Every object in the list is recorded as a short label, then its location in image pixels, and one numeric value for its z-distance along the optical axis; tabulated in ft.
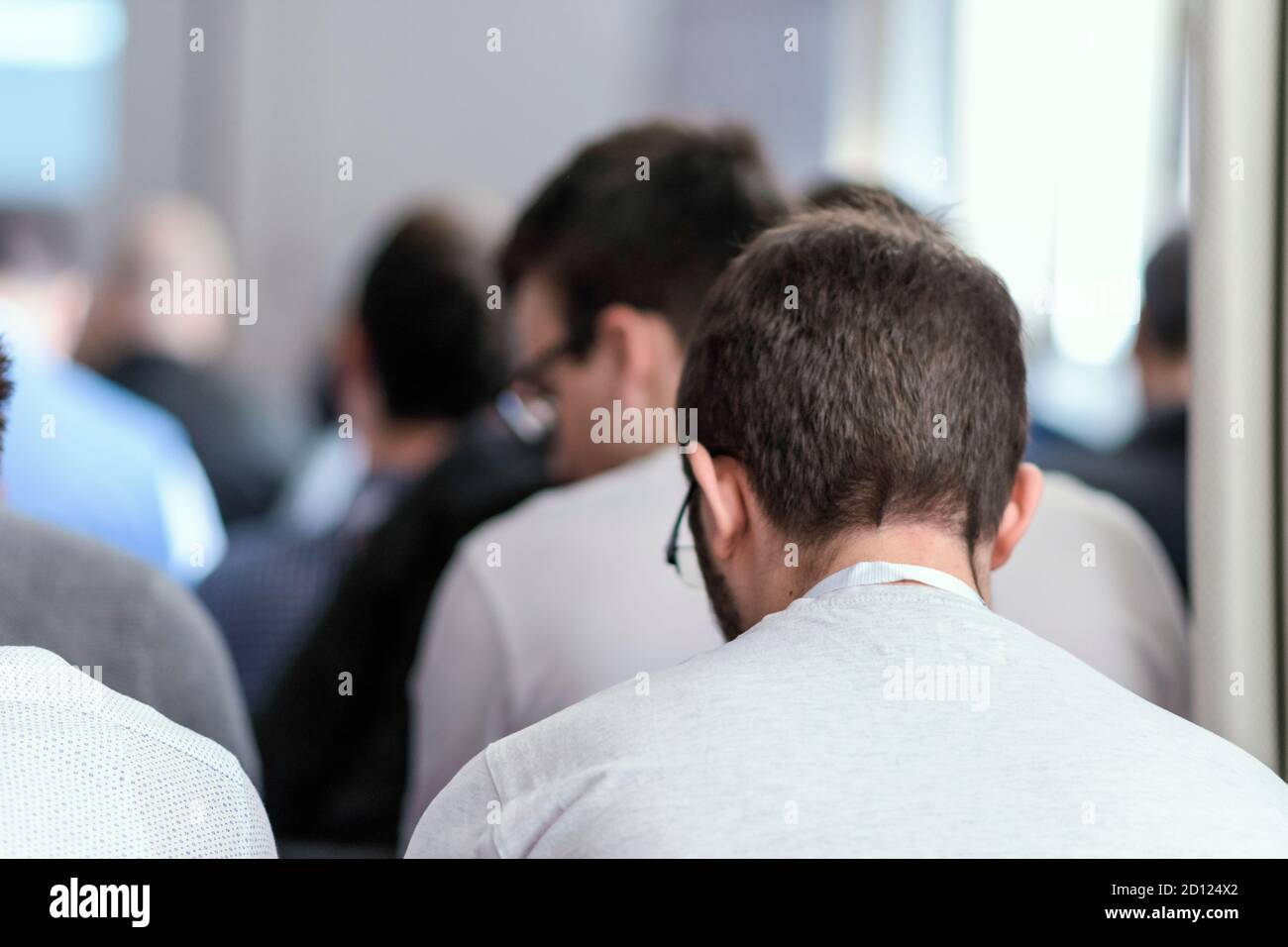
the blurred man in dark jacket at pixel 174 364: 10.78
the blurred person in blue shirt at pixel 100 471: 7.55
